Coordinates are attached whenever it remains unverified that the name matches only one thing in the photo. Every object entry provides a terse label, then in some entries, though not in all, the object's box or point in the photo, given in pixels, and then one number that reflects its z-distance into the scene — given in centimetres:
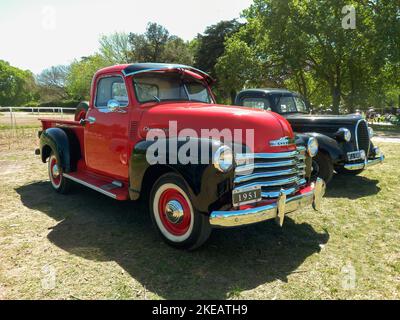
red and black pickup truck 329
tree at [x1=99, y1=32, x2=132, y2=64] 4556
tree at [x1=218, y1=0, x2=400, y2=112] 2152
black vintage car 630
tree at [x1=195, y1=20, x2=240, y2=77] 3816
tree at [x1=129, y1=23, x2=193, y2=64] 3878
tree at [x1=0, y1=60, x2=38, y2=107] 7200
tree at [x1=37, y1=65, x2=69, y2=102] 6738
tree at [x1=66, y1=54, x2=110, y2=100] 5404
